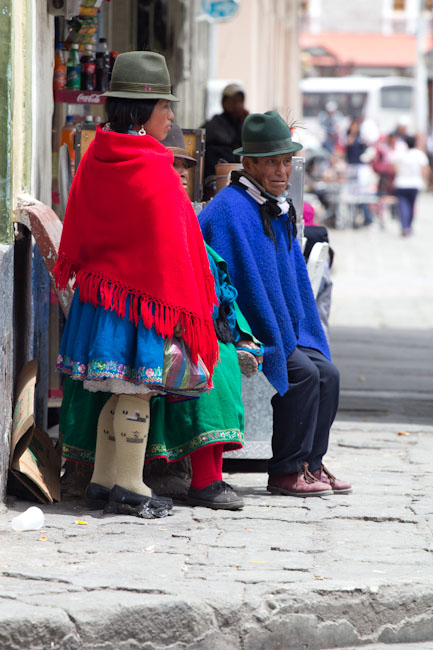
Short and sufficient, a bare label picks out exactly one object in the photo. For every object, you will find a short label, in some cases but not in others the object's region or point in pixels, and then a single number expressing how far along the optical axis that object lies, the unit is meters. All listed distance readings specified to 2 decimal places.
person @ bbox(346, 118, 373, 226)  50.53
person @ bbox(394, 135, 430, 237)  46.41
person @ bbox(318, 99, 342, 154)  70.31
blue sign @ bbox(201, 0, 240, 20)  28.00
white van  91.60
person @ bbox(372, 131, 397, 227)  55.87
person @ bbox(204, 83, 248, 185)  19.77
